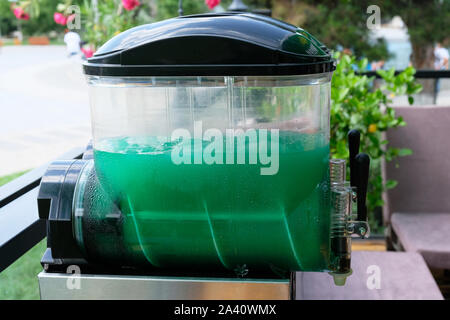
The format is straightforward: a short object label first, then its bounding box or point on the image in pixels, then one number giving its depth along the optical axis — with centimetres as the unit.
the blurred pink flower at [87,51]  235
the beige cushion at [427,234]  180
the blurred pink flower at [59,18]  245
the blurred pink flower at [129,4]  216
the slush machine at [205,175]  62
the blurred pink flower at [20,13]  258
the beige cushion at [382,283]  145
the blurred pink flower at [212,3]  225
